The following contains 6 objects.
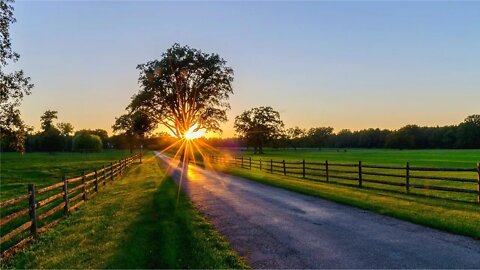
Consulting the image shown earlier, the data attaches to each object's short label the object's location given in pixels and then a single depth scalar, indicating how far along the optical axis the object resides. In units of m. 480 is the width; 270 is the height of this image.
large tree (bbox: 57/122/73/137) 184.69
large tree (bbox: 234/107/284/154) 103.62
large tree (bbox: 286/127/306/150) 140.38
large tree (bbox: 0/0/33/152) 24.06
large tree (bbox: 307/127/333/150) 163.12
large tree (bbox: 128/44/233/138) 39.19
